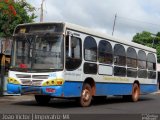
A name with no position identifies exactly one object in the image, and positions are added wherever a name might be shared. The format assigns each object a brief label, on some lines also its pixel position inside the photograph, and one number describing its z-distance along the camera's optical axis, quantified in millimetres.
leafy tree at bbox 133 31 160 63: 83875
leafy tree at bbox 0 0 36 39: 23716
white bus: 16484
